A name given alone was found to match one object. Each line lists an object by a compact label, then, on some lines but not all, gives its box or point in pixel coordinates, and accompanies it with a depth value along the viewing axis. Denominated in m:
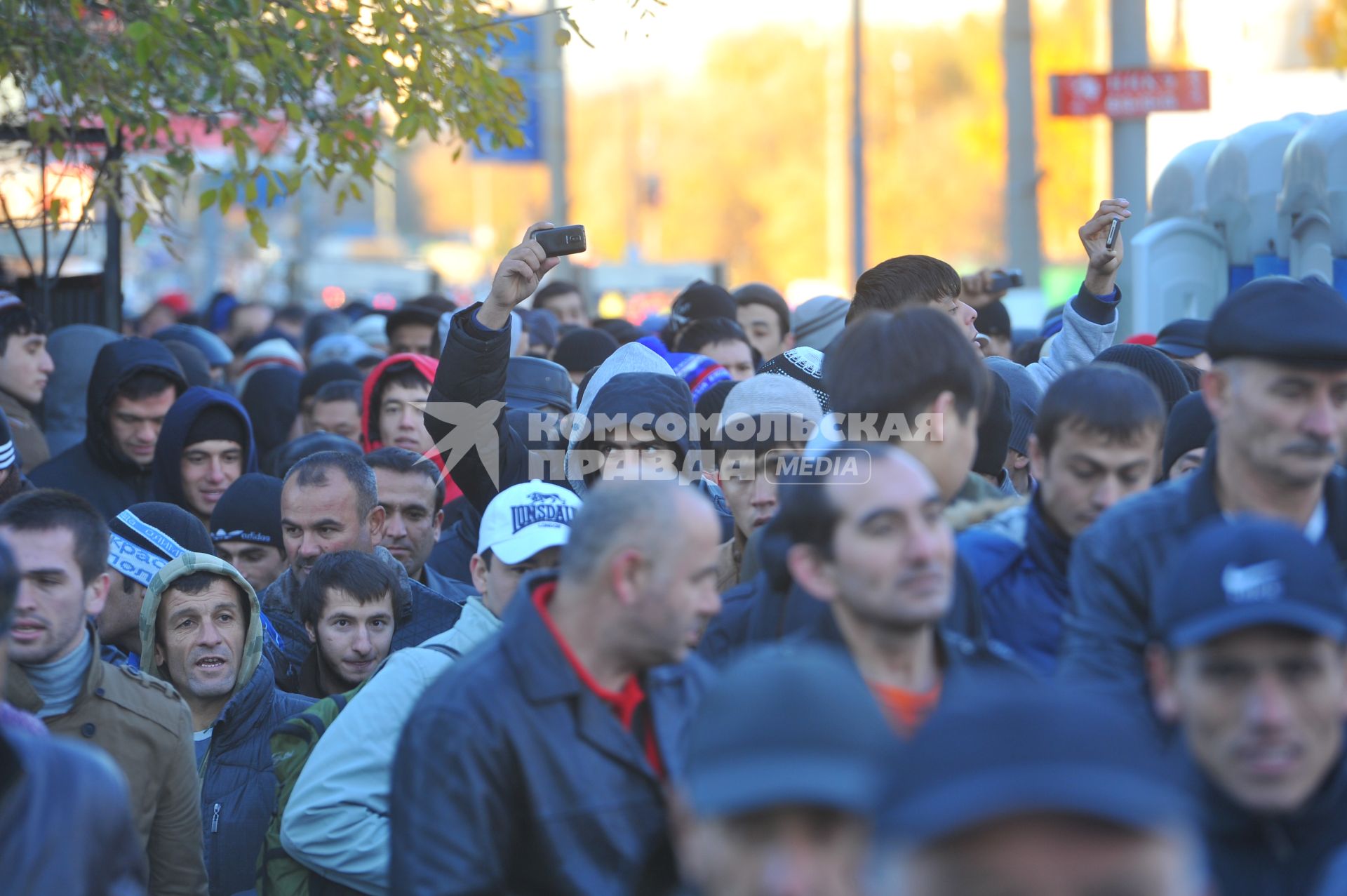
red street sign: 22.20
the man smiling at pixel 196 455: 15.58
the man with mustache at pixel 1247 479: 7.00
